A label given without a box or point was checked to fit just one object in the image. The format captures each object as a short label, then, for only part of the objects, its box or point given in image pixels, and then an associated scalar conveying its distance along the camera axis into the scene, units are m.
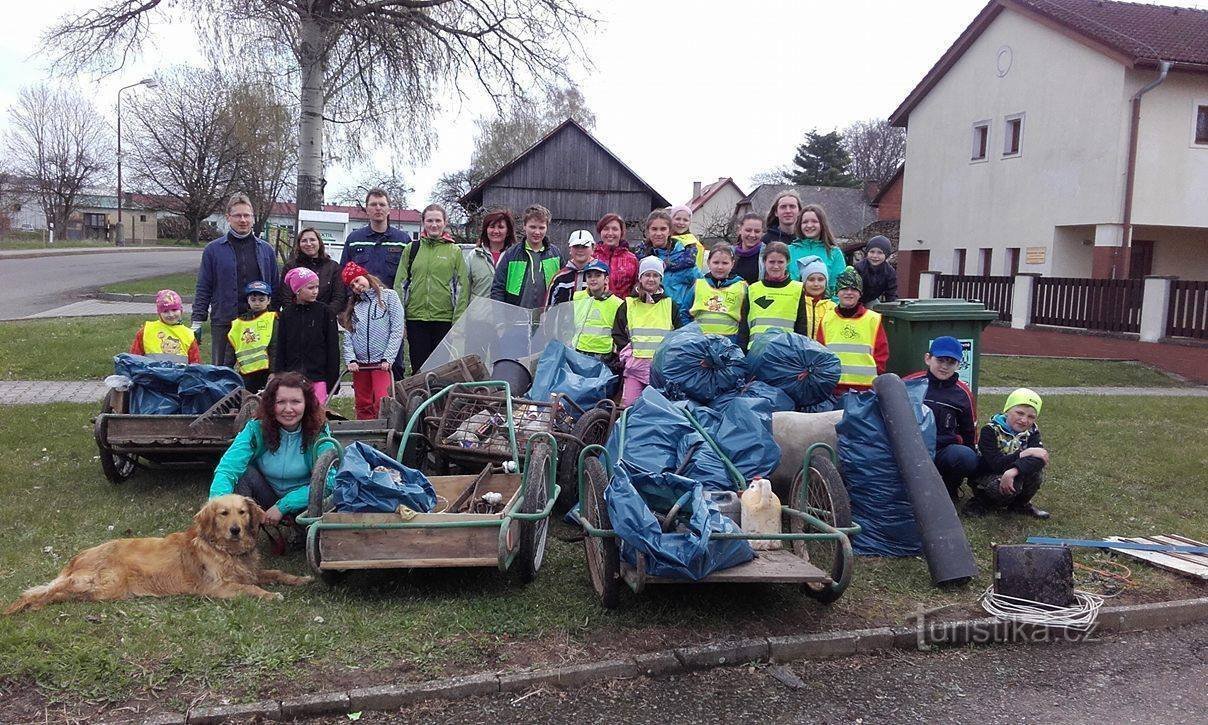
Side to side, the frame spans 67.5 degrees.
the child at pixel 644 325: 6.38
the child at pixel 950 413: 6.00
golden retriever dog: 4.39
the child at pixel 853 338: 6.23
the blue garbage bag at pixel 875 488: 5.37
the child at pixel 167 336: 7.05
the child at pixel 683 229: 7.53
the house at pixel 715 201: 58.38
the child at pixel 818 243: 7.16
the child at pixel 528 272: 7.64
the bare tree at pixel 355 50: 14.96
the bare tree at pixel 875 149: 67.06
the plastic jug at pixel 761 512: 4.74
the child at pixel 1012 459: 5.97
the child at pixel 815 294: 6.48
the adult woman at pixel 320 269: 7.16
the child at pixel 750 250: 7.41
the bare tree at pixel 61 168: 51.16
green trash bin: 6.95
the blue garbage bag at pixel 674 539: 3.99
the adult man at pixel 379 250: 7.86
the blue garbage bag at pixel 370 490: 4.46
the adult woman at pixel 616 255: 7.41
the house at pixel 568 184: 28.53
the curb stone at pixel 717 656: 3.51
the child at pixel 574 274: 7.32
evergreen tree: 60.75
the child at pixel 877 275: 8.41
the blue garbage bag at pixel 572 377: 6.19
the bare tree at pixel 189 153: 37.84
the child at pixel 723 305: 6.54
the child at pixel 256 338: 6.87
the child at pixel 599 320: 6.66
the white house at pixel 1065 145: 19.19
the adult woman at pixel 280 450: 5.13
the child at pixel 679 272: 6.92
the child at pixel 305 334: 6.62
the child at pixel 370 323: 6.91
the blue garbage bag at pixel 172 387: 6.41
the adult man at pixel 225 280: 7.47
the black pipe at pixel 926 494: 4.96
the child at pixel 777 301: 6.43
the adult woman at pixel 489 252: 7.91
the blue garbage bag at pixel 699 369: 5.75
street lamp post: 35.86
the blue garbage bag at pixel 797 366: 5.83
